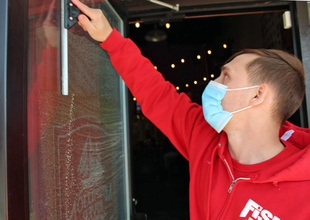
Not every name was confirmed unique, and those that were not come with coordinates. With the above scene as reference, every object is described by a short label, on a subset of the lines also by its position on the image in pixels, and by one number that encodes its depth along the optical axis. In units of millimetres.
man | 954
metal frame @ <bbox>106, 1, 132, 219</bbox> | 1830
